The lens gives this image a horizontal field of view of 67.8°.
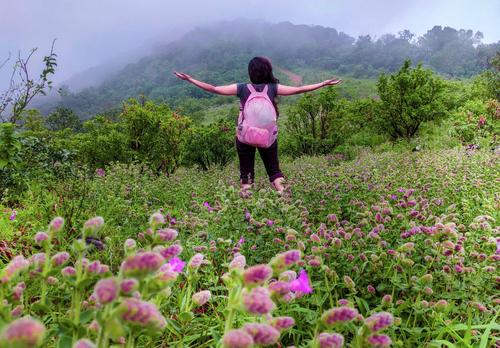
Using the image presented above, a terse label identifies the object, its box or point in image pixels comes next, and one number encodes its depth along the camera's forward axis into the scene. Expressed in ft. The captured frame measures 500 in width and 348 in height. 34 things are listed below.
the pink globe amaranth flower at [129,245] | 3.84
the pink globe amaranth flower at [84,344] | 2.31
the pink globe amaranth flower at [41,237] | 3.56
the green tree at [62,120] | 138.41
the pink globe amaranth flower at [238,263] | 3.78
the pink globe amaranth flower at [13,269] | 3.31
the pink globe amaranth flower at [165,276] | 3.23
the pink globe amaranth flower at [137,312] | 2.45
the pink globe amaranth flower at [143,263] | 2.57
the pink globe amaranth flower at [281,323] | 3.04
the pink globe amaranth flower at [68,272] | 3.45
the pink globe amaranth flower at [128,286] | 2.56
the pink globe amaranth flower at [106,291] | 2.44
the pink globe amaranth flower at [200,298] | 4.50
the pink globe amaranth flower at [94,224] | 3.59
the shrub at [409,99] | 40.19
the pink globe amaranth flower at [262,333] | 2.63
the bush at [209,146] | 36.14
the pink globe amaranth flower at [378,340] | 2.92
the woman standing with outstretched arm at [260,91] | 16.38
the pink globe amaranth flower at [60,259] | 3.48
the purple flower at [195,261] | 4.48
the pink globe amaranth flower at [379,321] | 2.91
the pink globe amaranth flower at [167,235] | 3.61
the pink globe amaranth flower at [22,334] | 1.99
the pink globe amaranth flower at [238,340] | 2.46
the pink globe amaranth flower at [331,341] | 2.86
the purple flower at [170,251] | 3.42
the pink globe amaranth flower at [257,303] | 2.74
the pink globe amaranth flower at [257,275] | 2.89
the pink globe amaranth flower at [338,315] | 2.96
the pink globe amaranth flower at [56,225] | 3.53
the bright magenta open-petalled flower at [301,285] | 4.73
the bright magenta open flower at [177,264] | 5.18
